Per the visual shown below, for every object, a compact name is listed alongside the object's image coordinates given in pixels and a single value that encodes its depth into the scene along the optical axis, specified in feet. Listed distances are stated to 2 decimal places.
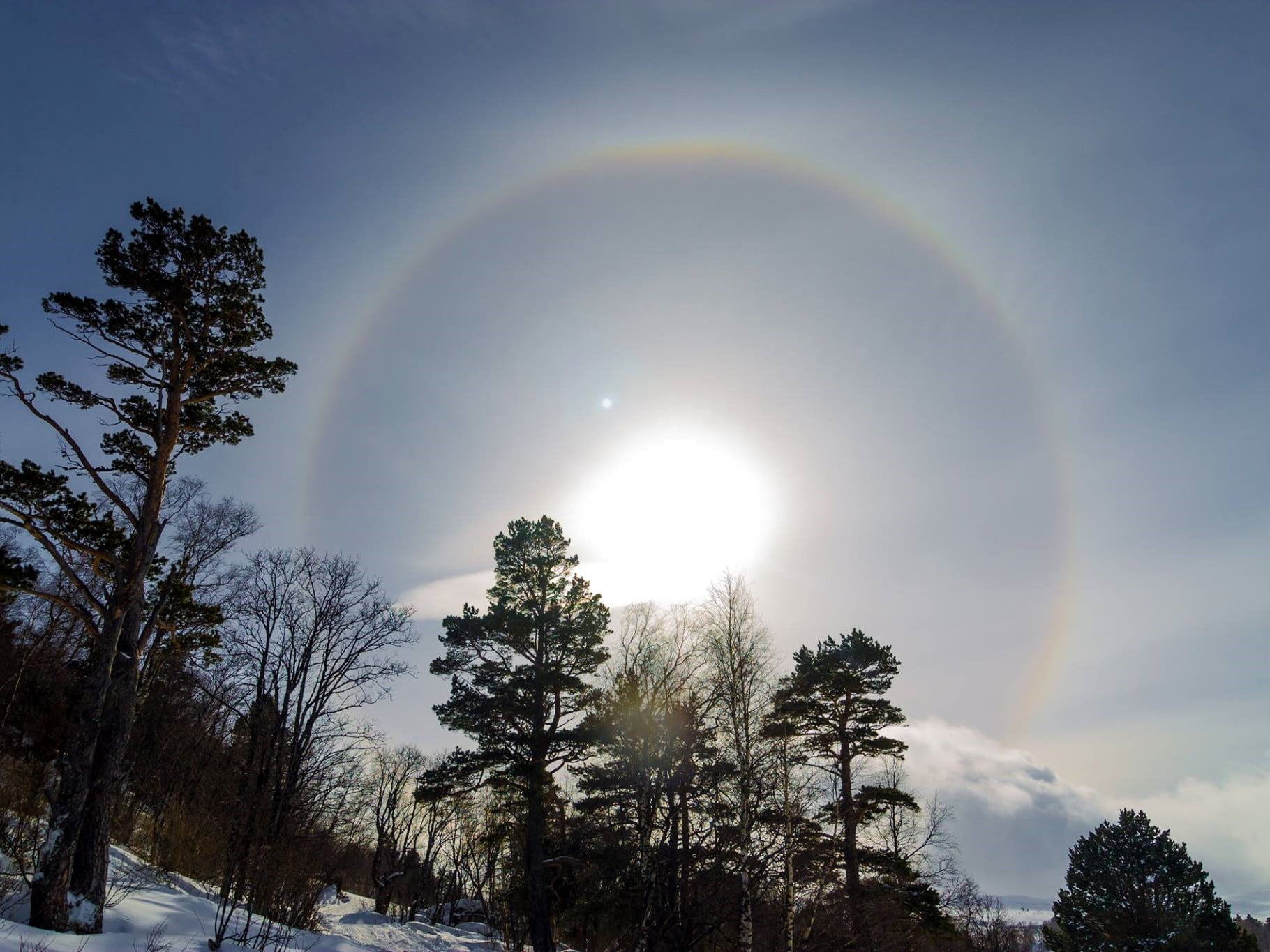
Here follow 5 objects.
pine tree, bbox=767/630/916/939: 76.18
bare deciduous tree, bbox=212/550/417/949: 67.46
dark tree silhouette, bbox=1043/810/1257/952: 105.50
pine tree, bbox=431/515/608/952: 75.15
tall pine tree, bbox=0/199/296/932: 36.68
